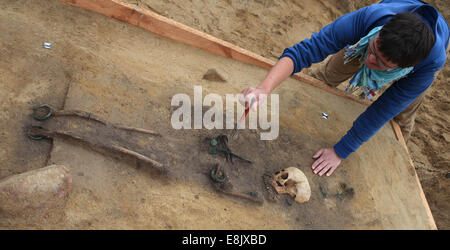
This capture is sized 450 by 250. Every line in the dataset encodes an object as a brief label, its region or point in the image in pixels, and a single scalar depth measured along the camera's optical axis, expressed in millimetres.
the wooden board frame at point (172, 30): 2877
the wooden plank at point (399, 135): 3171
